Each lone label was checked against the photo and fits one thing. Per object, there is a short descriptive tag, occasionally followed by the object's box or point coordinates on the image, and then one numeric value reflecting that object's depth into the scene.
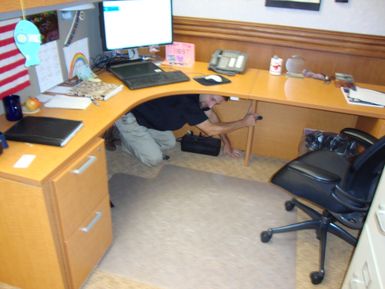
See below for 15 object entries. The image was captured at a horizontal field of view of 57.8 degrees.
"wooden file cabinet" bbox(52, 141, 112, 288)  1.41
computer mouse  2.38
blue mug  1.62
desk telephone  2.53
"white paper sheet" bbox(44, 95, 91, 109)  1.83
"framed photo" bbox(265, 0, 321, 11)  2.41
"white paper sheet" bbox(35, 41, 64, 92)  1.91
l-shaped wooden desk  1.33
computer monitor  2.23
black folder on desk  1.48
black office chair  1.51
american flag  1.64
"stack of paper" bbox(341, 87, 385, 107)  2.16
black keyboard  2.19
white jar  2.51
